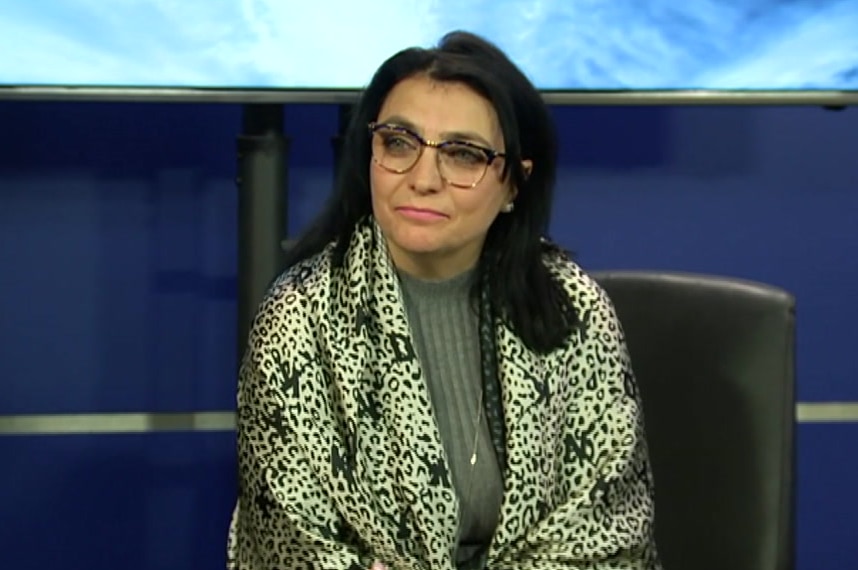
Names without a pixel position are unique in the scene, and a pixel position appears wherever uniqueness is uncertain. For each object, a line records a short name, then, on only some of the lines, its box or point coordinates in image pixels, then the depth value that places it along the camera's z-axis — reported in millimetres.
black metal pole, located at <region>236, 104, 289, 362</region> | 4703
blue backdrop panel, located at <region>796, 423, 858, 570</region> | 5844
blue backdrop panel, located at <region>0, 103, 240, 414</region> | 5312
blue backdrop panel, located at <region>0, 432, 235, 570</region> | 5449
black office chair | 3590
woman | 3283
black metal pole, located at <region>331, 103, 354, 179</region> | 4594
